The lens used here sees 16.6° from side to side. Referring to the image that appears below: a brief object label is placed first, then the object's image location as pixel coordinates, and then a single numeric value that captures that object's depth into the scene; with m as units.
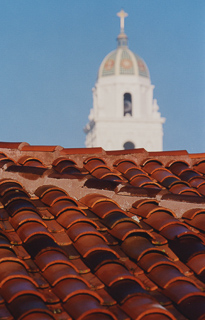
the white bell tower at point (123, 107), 78.94
